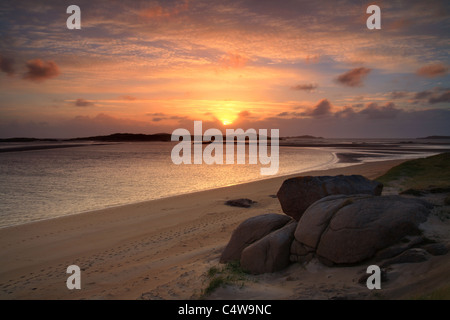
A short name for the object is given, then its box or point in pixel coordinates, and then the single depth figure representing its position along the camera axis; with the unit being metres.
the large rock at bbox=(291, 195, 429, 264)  7.25
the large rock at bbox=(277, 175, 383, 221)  10.45
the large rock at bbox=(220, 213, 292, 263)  9.20
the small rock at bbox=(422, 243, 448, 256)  6.71
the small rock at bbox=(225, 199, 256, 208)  17.69
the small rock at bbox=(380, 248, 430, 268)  6.62
